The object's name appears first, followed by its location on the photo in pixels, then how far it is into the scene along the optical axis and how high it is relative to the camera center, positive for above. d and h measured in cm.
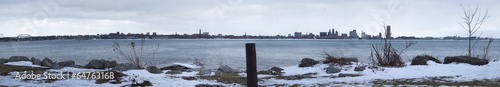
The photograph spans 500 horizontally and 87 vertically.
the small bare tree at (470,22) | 1434 +48
